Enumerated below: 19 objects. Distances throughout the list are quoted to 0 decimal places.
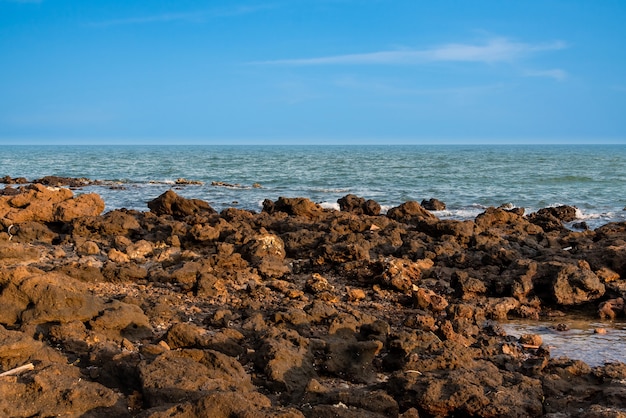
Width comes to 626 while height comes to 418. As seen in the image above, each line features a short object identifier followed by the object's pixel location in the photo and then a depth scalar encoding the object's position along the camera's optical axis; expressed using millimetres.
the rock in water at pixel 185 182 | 40812
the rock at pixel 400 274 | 10383
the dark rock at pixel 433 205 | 24969
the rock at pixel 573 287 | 9875
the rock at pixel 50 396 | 4836
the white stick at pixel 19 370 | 5234
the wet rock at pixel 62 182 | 38288
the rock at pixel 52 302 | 7348
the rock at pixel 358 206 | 21844
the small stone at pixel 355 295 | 10000
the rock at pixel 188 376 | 5098
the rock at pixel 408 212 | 19327
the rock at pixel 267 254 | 11336
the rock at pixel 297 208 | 19956
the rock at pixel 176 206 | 20797
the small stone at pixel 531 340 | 7887
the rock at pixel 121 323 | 7312
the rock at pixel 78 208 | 16781
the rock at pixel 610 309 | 9438
